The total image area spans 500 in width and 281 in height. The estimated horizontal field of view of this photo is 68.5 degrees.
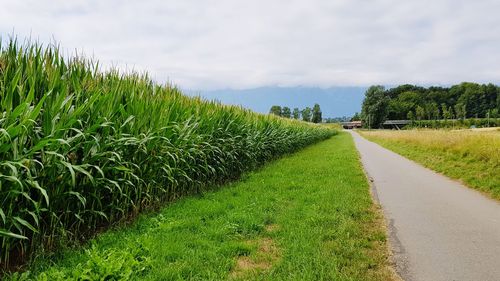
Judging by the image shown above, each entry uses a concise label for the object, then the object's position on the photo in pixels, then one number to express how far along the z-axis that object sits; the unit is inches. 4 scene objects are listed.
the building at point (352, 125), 6382.9
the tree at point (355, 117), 7041.3
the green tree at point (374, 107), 4852.9
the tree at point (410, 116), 4459.2
